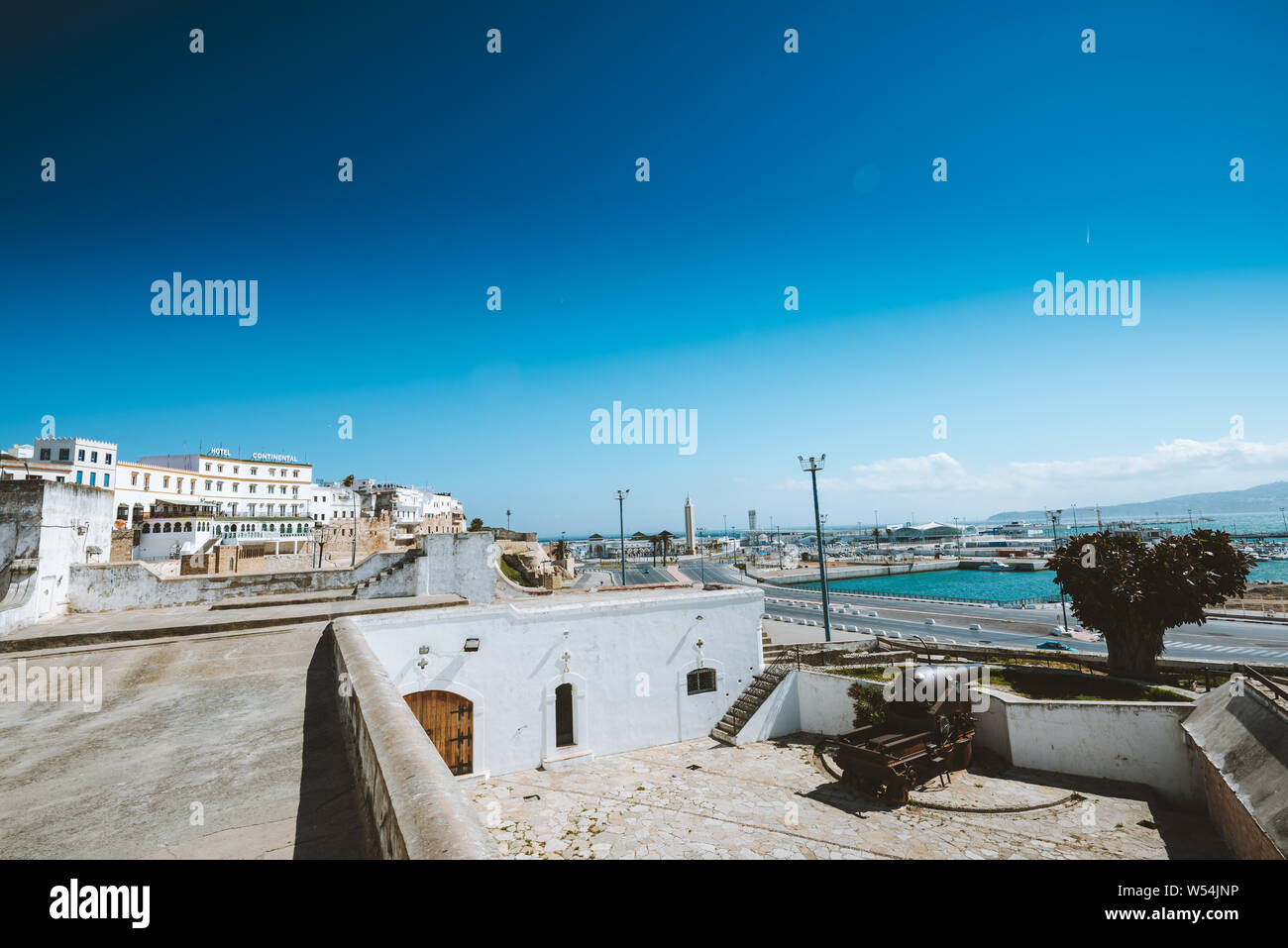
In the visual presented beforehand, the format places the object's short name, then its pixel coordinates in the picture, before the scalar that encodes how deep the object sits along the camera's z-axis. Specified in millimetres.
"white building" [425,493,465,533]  65556
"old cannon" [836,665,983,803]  13594
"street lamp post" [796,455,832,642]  26361
